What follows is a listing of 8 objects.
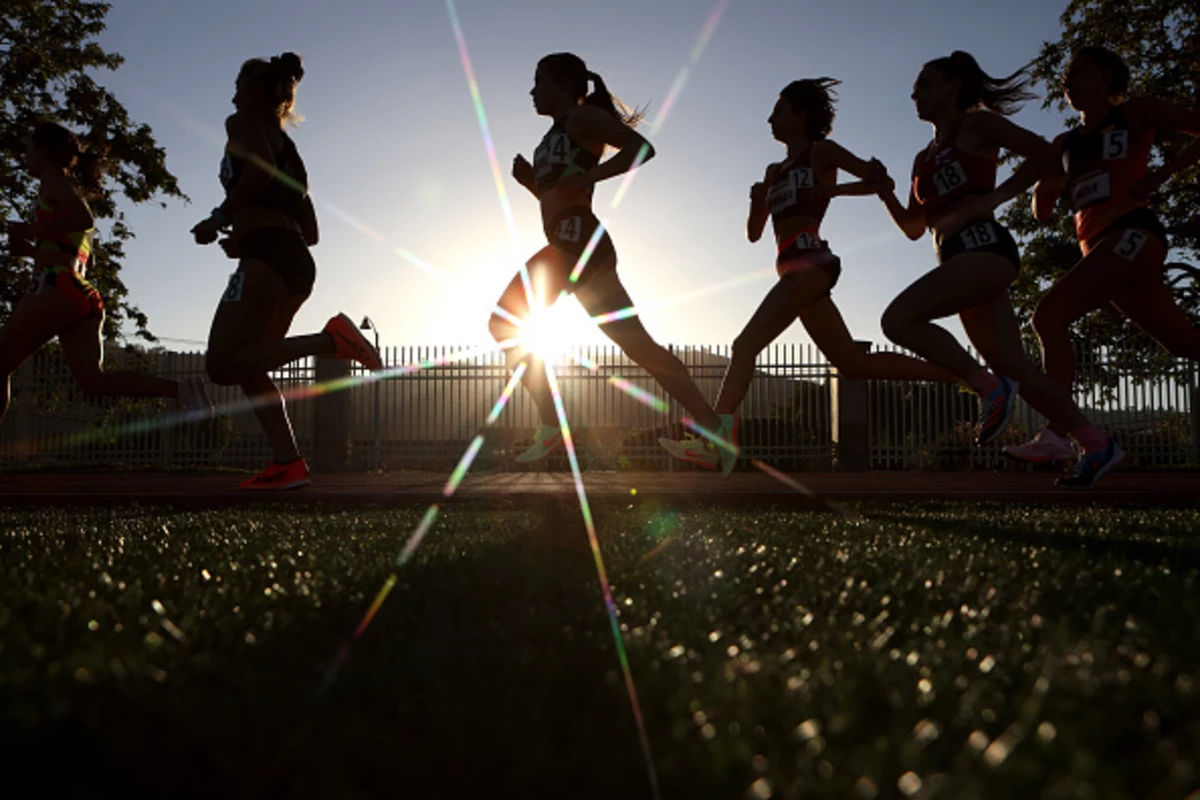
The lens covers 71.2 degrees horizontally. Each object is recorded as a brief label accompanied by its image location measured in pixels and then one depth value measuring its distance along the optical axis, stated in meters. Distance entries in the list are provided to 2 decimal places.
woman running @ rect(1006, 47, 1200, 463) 4.42
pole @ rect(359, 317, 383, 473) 18.61
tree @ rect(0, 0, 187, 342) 17.66
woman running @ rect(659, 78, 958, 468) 4.82
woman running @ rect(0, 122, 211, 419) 5.14
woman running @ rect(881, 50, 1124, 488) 4.29
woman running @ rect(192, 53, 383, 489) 4.51
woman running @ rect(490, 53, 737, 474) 4.45
